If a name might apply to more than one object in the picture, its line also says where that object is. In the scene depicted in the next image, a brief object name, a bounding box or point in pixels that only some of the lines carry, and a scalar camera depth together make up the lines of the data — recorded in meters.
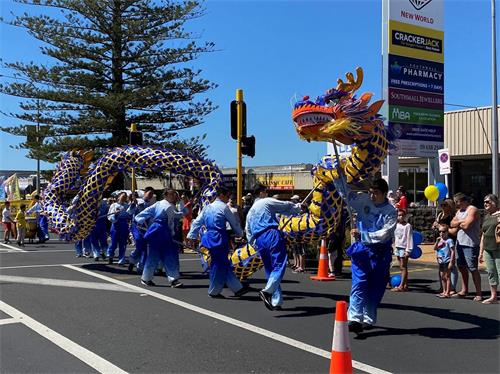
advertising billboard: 16.58
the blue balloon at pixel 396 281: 9.47
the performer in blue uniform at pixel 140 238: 11.16
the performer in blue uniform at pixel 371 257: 6.34
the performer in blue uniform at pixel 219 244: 8.62
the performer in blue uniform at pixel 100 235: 13.73
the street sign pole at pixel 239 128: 12.67
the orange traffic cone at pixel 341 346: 4.19
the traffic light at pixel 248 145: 12.77
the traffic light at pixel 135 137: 16.91
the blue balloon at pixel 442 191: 14.66
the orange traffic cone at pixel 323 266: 10.91
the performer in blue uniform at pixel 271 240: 7.55
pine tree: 30.31
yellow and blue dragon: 7.32
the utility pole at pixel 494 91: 16.70
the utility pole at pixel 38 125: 31.12
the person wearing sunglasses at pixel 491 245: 8.18
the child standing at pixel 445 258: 8.82
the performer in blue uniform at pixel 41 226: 19.42
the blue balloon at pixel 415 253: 9.55
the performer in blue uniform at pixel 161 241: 9.88
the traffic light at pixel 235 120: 12.82
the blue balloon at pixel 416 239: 9.59
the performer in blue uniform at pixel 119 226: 13.09
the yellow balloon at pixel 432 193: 13.80
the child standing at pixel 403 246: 9.59
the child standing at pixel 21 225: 18.42
